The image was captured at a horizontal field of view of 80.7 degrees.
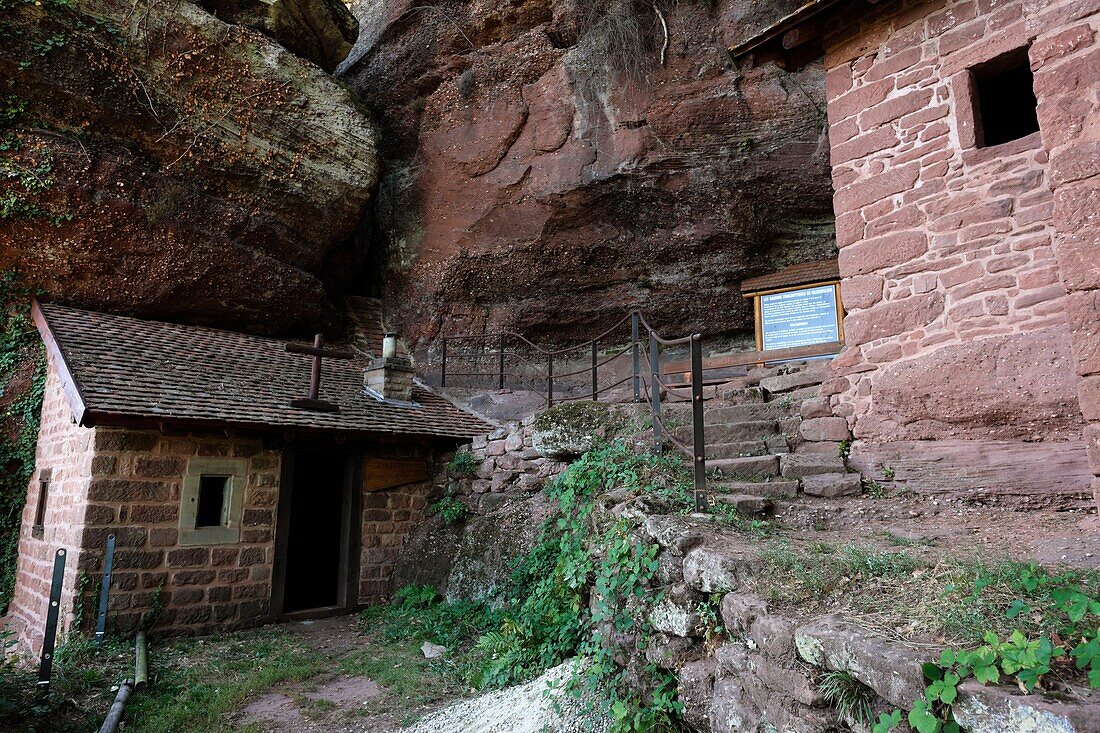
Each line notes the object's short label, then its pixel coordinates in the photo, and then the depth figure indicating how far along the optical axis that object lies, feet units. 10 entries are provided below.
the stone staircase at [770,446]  15.65
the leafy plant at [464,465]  28.07
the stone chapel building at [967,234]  12.46
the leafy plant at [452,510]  27.17
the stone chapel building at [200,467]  21.58
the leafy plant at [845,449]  17.08
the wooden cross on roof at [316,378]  26.40
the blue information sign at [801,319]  28.99
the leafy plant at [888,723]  6.50
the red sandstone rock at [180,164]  28.55
